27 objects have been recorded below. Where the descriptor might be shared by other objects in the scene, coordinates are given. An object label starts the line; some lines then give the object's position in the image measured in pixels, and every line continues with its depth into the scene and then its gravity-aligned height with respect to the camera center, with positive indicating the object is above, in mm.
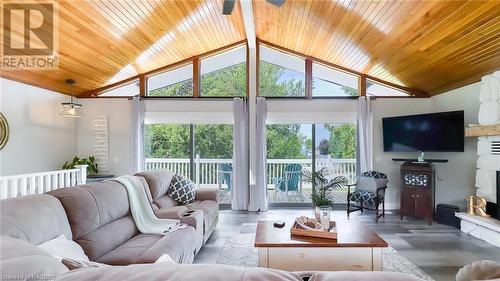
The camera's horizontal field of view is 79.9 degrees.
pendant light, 4875 +618
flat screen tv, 4707 +213
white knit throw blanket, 3031 -729
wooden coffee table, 2617 -969
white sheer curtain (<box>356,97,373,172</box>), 5883 +232
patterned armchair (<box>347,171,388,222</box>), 5184 -844
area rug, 3171 -1321
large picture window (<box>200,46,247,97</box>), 6168 +1483
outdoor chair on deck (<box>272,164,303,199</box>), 6395 -777
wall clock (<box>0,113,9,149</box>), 4176 +212
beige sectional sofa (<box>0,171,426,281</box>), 825 -476
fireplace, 4066 -892
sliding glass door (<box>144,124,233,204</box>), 6258 -38
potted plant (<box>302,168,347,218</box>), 3266 -597
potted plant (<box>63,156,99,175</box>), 5611 -337
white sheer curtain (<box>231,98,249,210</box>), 5918 -215
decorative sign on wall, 6098 +55
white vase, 3227 -736
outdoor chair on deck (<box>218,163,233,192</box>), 6305 -594
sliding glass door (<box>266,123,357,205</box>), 6188 -169
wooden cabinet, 4859 -762
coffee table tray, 2778 -839
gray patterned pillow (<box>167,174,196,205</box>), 4262 -652
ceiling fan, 2904 +1392
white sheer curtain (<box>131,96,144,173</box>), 5984 +252
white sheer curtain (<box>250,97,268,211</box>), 5891 -376
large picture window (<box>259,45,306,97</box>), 6145 +1468
